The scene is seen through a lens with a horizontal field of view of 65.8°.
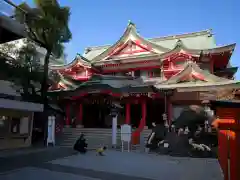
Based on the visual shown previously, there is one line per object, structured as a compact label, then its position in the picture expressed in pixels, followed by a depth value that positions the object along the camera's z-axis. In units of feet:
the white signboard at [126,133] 37.12
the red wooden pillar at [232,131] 13.73
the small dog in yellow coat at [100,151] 32.61
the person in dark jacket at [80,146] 34.48
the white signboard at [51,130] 40.88
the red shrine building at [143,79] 47.44
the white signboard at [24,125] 39.32
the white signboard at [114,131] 40.31
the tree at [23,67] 40.57
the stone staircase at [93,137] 42.42
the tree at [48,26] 42.21
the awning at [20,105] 34.03
